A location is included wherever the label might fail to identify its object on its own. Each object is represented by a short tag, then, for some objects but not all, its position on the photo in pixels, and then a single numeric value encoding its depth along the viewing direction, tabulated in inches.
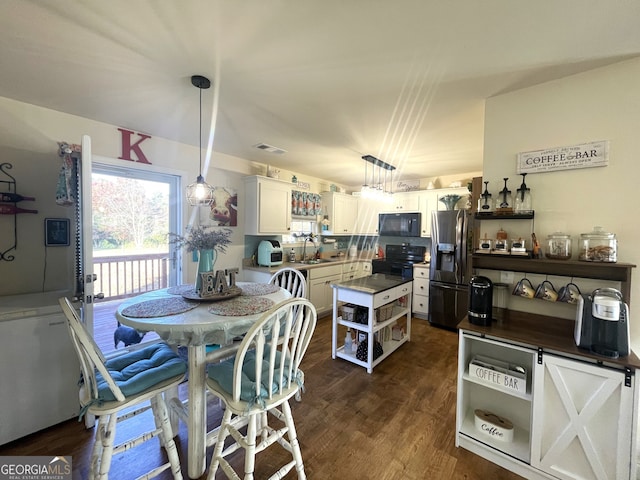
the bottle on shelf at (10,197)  78.3
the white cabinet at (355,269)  185.2
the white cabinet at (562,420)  49.3
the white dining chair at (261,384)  47.8
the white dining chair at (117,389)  46.3
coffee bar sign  63.6
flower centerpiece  70.1
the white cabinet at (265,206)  144.8
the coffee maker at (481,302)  66.2
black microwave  179.5
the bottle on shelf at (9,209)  78.2
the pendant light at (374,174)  124.9
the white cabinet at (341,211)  195.5
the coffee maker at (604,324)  50.0
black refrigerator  139.9
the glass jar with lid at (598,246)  59.2
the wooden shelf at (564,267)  57.8
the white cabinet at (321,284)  156.3
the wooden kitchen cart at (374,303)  102.6
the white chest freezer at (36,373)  64.4
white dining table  52.3
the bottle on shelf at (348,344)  111.3
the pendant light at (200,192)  77.5
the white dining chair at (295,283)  96.5
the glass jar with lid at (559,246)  65.4
